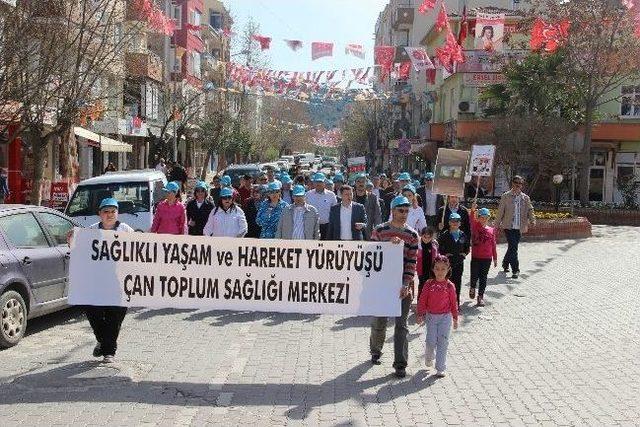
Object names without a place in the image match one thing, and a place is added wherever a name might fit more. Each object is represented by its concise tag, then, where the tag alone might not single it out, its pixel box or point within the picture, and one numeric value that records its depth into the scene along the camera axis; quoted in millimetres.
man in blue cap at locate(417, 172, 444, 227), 15662
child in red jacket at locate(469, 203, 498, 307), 12156
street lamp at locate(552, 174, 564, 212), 29219
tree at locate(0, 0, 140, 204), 16219
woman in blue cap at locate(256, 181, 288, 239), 12078
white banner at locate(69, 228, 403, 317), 8234
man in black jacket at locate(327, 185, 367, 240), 11242
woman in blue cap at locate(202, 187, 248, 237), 11695
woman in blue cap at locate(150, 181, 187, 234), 12031
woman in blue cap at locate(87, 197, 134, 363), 8305
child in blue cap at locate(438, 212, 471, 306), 10891
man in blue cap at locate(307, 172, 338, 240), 13117
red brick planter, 22656
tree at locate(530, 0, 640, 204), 30031
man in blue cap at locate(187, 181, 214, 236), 13008
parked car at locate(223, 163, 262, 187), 30328
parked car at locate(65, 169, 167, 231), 14461
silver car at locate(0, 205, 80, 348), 8953
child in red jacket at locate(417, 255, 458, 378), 8055
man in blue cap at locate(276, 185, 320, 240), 11320
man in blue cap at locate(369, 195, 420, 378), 8008
